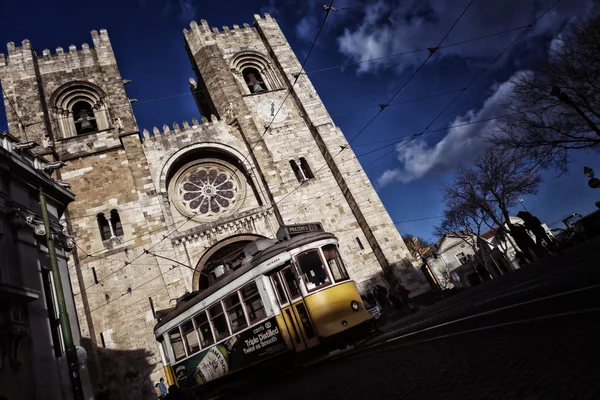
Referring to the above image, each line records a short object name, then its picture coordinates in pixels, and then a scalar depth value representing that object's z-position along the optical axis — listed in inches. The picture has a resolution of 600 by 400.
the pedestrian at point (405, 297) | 499.7
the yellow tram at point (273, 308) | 265.6
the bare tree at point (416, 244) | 1834.9
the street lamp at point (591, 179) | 453.0
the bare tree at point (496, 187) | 705.6
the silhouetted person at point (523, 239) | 424.1
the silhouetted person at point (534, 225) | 375.2
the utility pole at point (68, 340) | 230.7
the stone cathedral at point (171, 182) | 508.7
